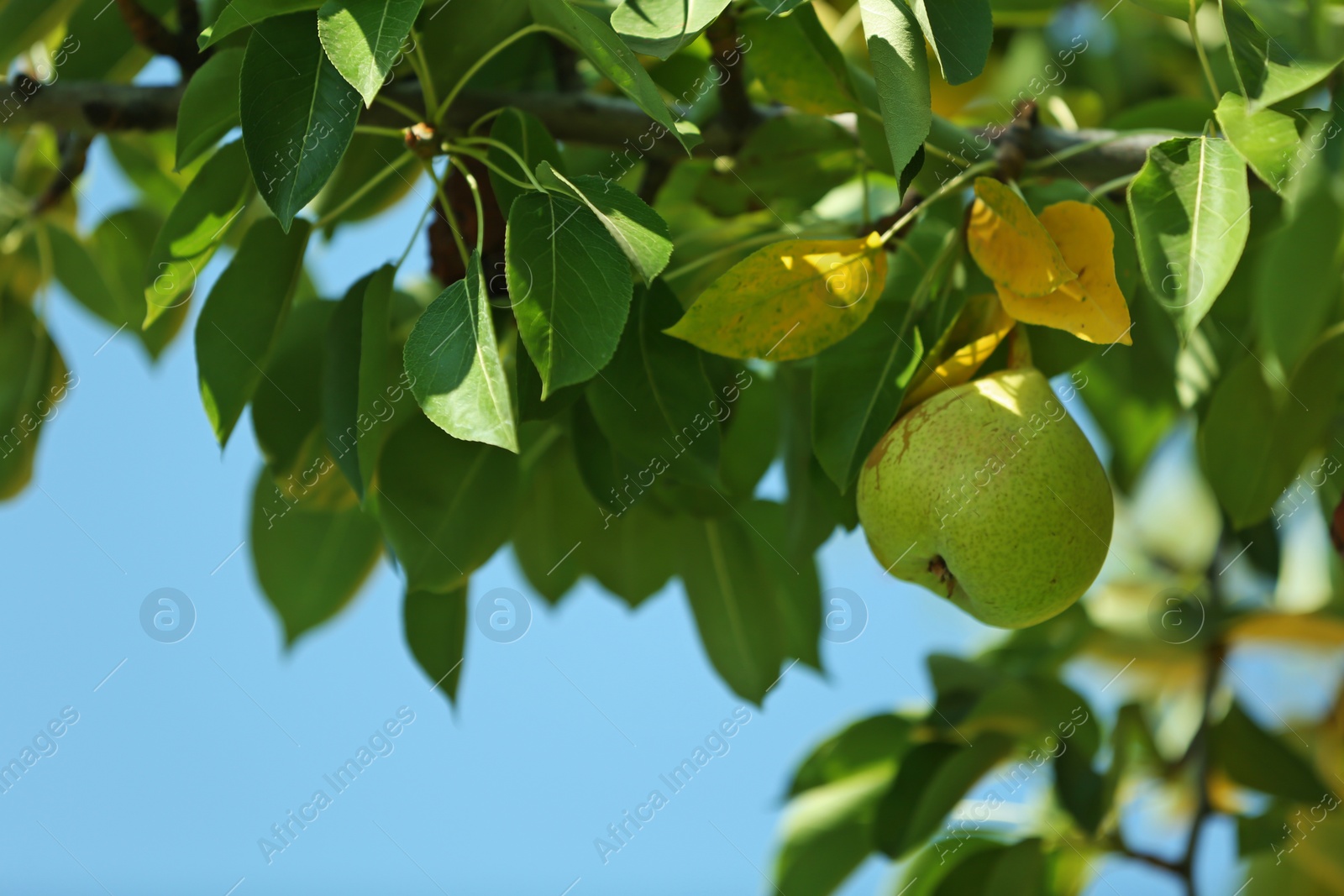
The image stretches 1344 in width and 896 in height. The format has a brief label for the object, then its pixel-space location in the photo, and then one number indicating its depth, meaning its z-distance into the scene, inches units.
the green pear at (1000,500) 65.9
